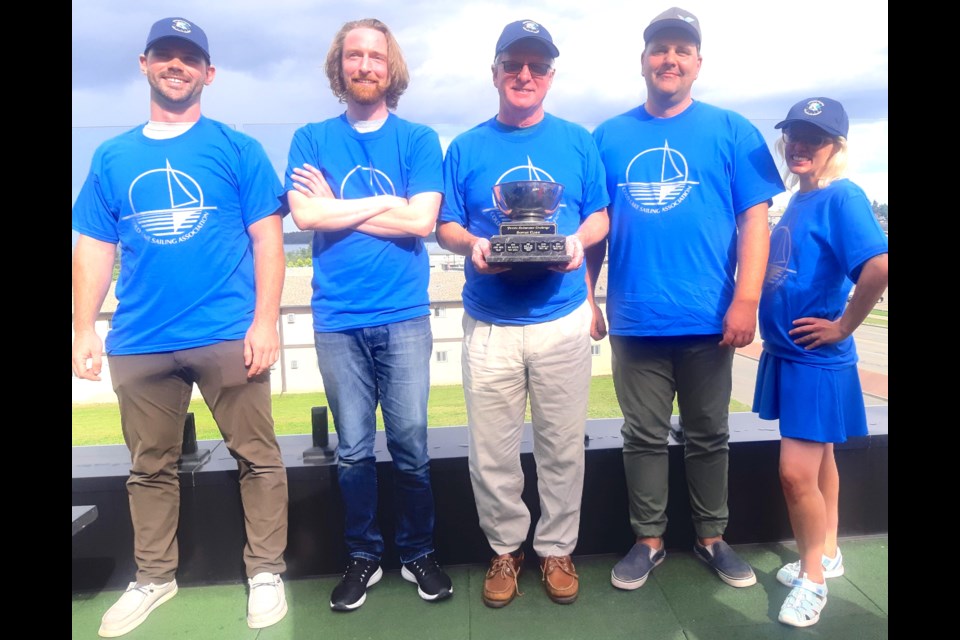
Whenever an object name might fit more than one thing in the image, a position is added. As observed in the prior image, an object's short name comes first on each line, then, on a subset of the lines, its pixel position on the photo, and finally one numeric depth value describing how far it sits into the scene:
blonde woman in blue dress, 1.99
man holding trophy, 2.14
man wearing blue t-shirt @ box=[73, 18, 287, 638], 2.08
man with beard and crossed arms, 2.10
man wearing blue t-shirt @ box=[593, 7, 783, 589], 2.17
